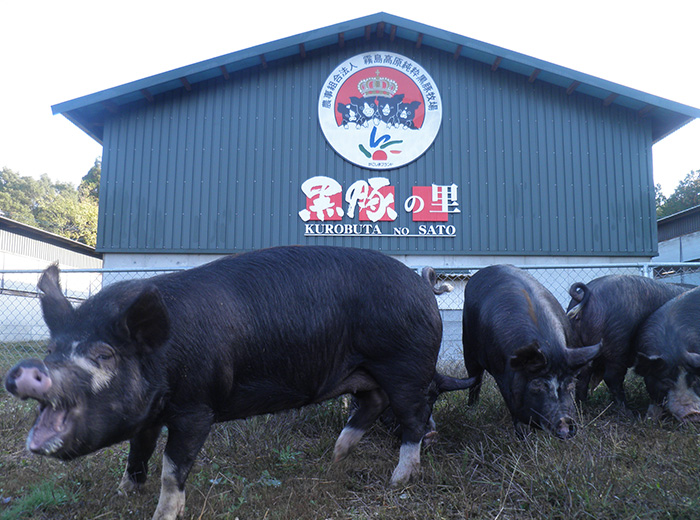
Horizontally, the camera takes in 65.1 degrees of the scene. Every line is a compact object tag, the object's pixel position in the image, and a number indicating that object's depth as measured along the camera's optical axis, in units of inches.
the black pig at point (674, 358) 165.3
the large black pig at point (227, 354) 98.6
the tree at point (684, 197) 1325.0
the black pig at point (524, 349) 149.5
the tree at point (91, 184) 1528.1
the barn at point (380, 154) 433.7
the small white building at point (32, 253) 556.4
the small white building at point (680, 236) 862.5
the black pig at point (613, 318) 193.9
